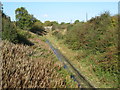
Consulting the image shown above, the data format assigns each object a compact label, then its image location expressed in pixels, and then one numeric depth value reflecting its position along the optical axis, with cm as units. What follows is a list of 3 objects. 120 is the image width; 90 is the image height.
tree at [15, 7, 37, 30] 3353
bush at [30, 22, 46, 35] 4027
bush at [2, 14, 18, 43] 1271
